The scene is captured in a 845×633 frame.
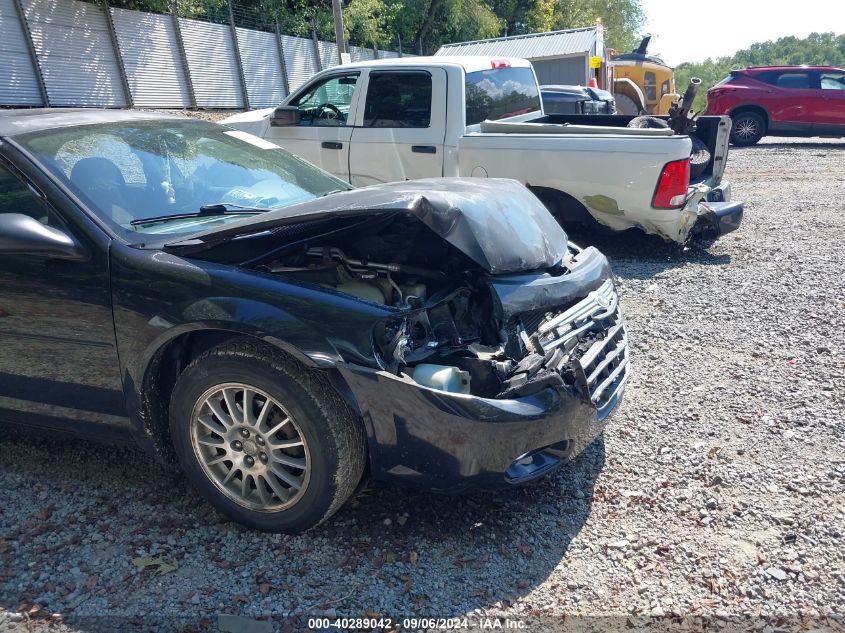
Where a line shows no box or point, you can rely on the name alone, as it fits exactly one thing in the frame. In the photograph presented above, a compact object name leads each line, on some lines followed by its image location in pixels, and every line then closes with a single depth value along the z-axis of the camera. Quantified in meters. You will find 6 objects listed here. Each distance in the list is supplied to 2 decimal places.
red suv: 17.09
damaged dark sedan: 2.73
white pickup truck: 6.41
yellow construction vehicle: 24.19
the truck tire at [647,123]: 7.62
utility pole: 14.92
